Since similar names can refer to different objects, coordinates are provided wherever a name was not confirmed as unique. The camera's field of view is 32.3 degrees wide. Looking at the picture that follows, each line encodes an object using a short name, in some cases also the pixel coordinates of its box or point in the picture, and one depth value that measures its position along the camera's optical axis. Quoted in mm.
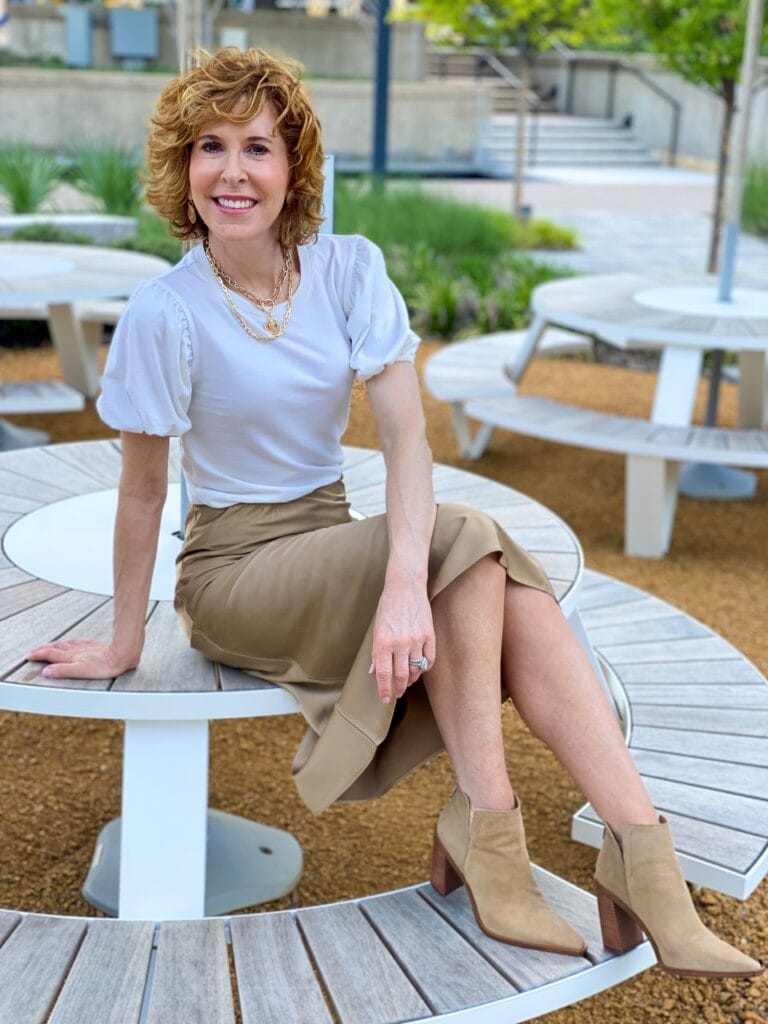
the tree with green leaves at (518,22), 11391
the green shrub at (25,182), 8320
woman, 1873
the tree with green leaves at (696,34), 7832
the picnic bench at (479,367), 5191
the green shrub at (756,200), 12070
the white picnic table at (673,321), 4512
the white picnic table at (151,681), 1981
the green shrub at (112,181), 8898
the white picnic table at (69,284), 4742
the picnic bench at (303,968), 1728
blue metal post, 13125
